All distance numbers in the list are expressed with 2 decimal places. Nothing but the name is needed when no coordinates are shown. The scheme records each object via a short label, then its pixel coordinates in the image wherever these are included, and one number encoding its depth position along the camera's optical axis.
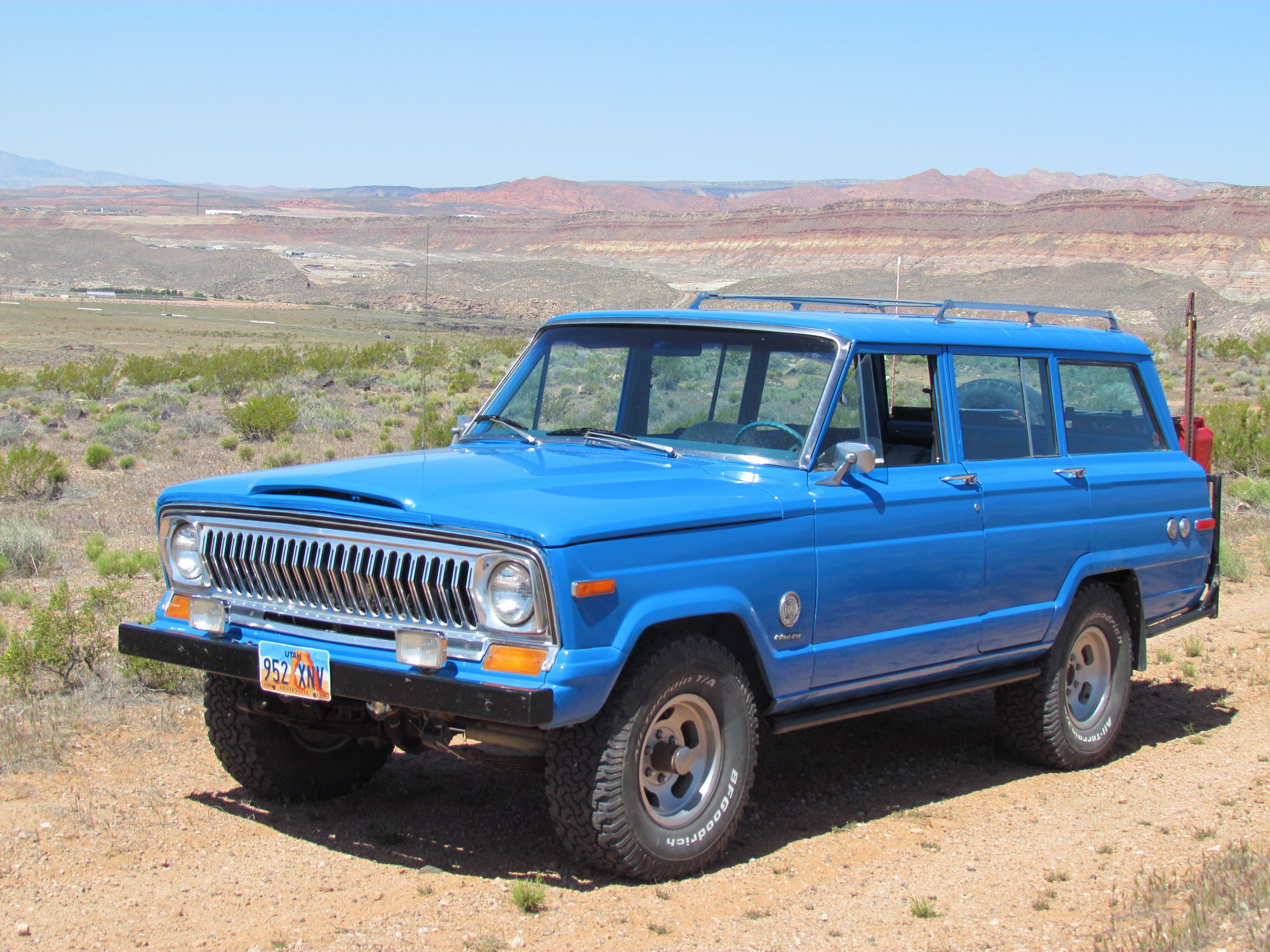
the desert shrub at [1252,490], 15.24
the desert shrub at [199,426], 22.58
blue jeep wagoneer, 4.28
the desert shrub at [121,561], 10.39
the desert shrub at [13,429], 20.53
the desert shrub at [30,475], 14.82
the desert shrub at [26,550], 10.78
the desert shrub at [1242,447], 17.98
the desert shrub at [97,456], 17.72
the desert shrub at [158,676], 7.19
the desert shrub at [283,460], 17.81
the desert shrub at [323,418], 23.09
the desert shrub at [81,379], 30.06
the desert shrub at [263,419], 21.41
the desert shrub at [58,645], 7.14
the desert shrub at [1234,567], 11.29
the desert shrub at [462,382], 32.81
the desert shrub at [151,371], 33.47
